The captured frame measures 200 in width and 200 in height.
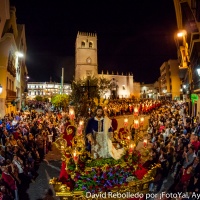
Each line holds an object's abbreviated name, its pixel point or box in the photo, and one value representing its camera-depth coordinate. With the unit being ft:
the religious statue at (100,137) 21.42
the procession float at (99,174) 17.70
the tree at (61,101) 121.31
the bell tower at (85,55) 251.80
